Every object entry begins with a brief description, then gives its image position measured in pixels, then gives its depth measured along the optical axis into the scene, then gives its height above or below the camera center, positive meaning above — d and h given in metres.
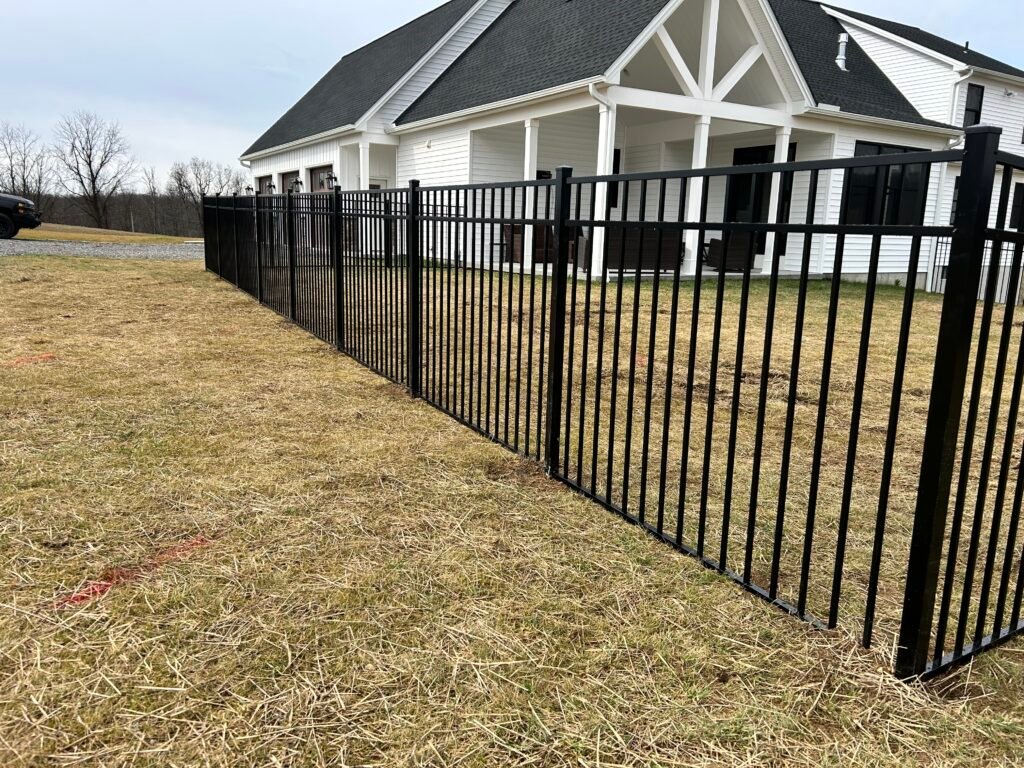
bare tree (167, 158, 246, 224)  52.31 +3.83
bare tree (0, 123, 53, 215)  47.38 +3.76
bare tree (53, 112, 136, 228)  49.28 +4.84
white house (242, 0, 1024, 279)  13.14 +3.06
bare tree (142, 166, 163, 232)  48.12 +2.00
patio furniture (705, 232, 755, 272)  13.78 -0.23
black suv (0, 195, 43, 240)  19.25 +0.27
